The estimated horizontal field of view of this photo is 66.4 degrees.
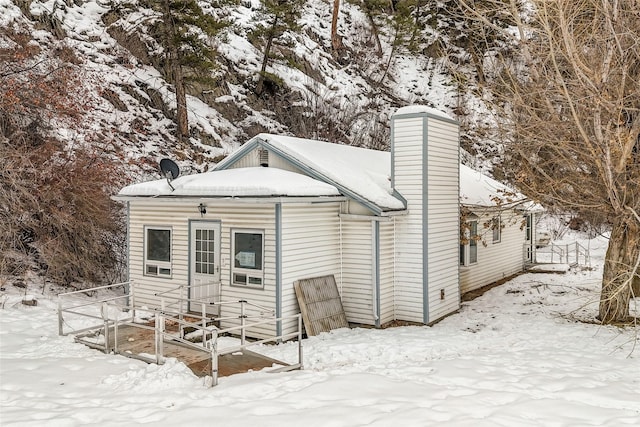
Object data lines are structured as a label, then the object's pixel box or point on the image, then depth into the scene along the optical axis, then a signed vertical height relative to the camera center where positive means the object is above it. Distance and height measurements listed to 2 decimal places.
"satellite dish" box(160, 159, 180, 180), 12.27 +1.29
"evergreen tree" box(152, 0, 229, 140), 22.59 +8.42
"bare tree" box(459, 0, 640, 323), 10.32 +2.26
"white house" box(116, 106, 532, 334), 10.93 -0.17
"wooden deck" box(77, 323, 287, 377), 8.32 -2.49
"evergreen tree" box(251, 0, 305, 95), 26.95 +11.27
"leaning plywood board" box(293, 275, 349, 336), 10.94 -1.97
